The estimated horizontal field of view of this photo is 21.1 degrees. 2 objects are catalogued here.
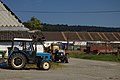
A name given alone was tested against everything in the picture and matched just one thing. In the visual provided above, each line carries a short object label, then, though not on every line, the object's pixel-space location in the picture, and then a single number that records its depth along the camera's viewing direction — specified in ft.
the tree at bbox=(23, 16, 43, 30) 316.07
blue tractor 81.15
